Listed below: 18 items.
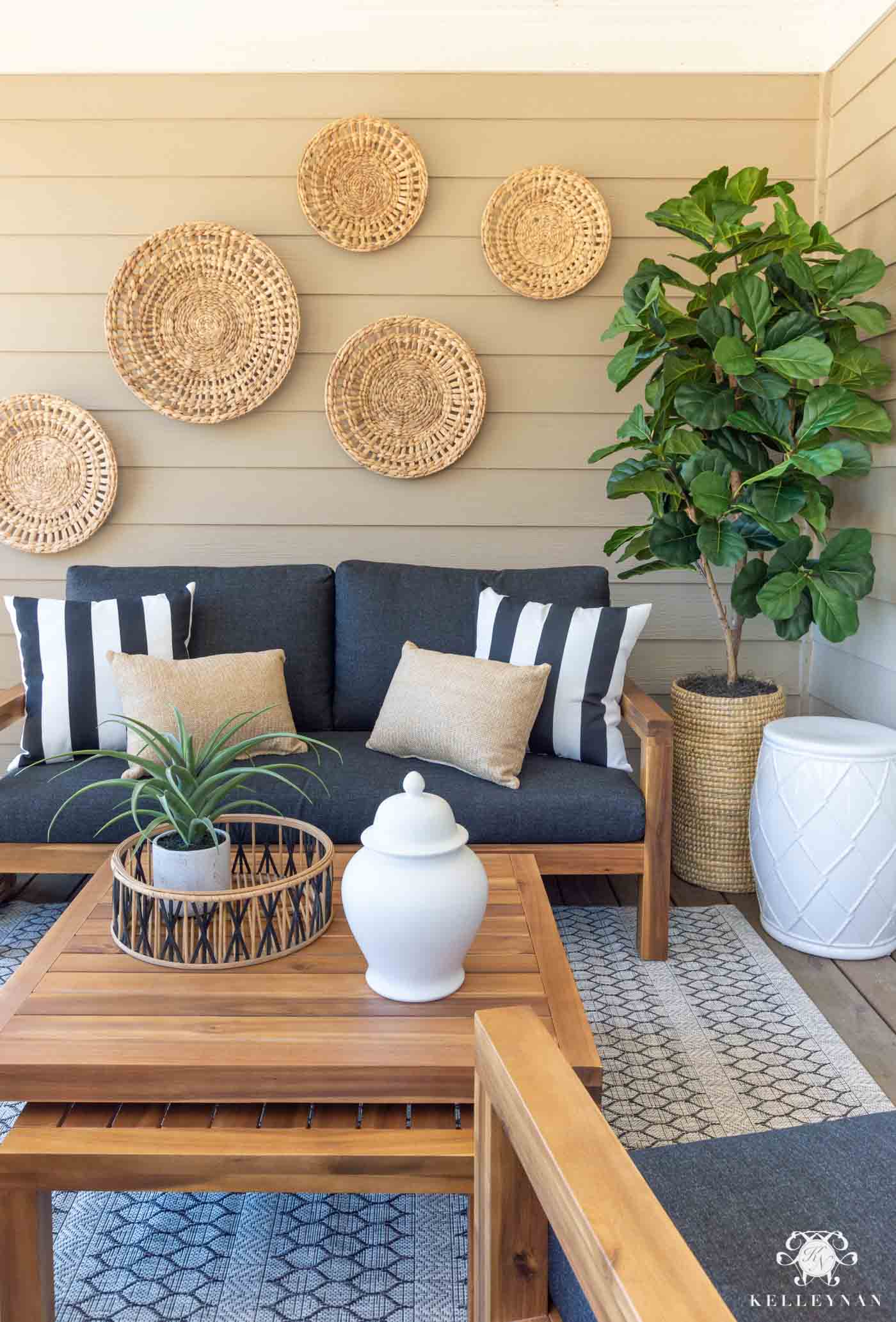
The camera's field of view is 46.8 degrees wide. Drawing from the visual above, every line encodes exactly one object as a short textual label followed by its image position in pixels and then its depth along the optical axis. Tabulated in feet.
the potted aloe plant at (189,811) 5.73
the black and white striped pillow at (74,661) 8.96
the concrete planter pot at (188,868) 5.72
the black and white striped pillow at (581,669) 9.05
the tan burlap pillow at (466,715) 8.50
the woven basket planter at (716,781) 9.60
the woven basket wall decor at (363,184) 10.47
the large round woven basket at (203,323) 10.62
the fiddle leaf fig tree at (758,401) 8.69
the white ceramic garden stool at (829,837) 8.16
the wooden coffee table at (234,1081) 4.43
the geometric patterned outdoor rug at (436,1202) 5.03
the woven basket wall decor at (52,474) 10.84
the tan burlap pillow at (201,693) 8.58
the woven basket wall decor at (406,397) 10.79
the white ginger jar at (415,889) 4.91
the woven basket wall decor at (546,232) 10.60
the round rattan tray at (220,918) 5.58
